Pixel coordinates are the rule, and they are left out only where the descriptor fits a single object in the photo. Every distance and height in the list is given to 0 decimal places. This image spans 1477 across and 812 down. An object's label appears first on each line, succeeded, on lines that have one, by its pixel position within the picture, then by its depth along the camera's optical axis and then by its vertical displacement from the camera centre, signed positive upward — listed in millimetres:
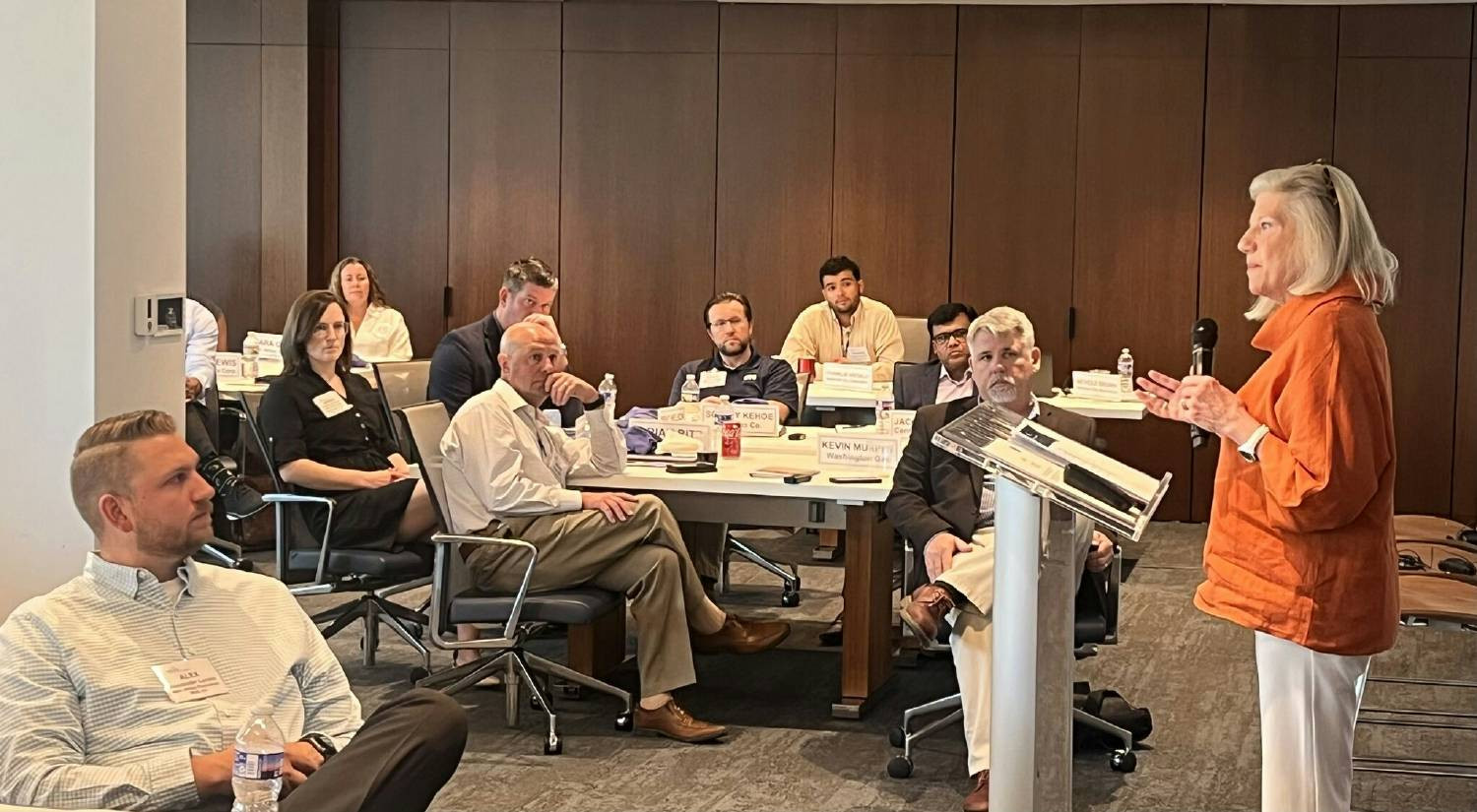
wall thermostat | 4340 -151
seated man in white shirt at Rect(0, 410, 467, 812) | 2920 -759
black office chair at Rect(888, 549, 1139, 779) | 4969 -1032
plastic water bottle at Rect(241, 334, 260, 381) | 8625 -532
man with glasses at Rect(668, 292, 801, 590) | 7984 -455
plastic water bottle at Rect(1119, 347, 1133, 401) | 8453 -486
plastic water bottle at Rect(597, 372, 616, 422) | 5743 -438
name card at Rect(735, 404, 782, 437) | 6805 -587
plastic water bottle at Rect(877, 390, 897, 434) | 6332 -522
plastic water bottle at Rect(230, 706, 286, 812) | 2729 -807
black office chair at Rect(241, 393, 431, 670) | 5844 -1018
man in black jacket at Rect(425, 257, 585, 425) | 7023 -326
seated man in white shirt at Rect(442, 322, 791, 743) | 5273 -789
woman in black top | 5922 -645
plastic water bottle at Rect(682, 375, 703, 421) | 7062 -558
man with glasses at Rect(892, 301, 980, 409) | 7605 -423
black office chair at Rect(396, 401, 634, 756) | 5160 -1023
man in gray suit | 4812 -715
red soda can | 6199 -614
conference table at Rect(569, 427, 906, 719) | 5555 -790
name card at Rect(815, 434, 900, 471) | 5883 -599
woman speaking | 3363 -372
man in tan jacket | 9641 -309
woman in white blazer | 9477 -308
